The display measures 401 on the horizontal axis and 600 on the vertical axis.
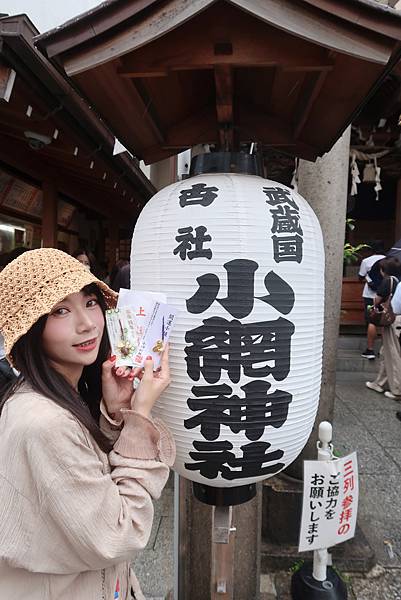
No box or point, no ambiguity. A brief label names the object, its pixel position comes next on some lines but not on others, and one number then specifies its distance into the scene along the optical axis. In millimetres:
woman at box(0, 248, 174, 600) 1175
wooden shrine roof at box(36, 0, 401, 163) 1434
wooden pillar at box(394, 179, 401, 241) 9898
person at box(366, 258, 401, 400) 6926
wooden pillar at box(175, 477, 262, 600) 2762
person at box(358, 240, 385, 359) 8641
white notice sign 2584
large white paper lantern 1616
